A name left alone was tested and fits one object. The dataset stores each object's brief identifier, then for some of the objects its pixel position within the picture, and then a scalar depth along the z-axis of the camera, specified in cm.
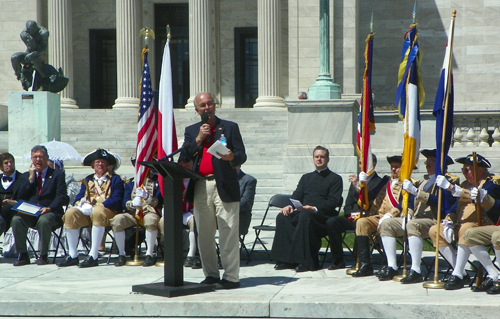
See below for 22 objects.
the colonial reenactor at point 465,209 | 793
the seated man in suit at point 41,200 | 1013
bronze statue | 1897
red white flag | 967
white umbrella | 1255
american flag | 1015
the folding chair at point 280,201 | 1057
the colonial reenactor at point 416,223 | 843
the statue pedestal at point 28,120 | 1845
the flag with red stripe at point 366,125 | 948
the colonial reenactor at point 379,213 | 895
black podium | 764
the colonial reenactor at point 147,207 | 974
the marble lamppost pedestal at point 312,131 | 1497
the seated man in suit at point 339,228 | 952
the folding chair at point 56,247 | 1026
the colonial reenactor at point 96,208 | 995
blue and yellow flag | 880
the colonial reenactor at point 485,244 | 770
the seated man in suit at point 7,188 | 1059
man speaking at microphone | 784
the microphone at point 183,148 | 775
